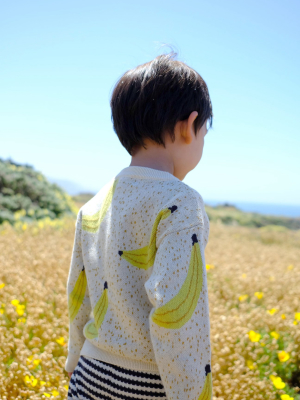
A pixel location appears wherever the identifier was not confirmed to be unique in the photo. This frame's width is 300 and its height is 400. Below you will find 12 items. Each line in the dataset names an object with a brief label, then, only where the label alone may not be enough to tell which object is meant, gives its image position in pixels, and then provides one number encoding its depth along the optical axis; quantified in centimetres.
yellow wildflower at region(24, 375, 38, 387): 187
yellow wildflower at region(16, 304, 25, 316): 234
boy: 95
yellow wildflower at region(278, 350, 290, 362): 221
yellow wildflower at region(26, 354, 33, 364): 198
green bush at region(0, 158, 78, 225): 609
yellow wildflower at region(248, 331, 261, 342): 220
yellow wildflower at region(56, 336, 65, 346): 211
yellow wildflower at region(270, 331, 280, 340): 235
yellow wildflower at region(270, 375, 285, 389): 193
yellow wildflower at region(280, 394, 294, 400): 191
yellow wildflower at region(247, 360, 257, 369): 214
